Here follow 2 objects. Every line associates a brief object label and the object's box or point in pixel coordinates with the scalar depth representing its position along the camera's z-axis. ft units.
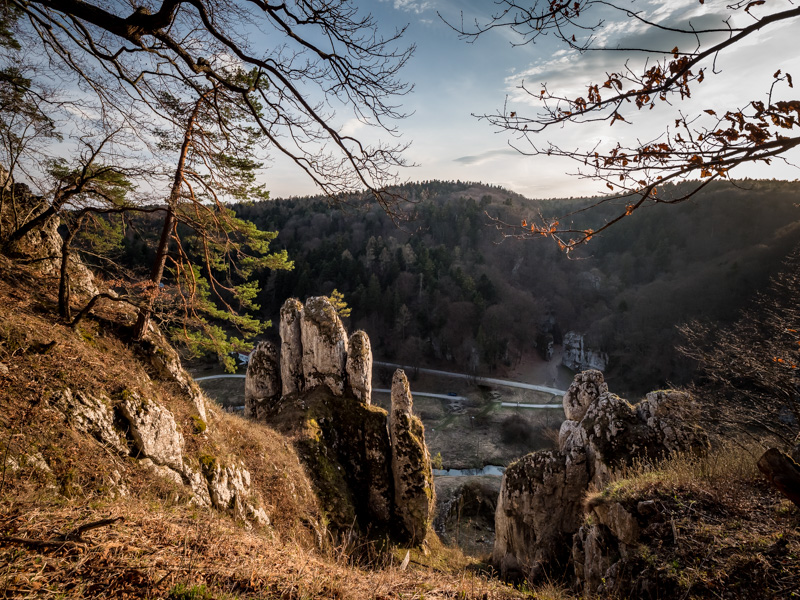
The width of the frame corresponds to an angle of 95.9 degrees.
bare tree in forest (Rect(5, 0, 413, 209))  12.18
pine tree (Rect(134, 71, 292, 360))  19.12
